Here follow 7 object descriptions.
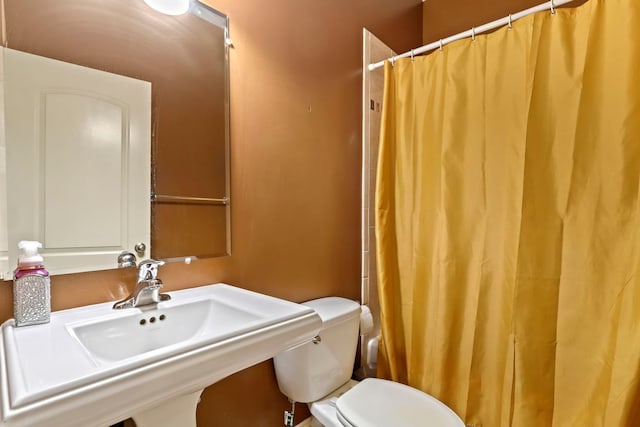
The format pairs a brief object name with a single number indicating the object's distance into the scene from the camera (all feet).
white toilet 3.73
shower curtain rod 4.00
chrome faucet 2.89
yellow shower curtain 3.66
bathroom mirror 2.77
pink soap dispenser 2.36
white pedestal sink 1.56
